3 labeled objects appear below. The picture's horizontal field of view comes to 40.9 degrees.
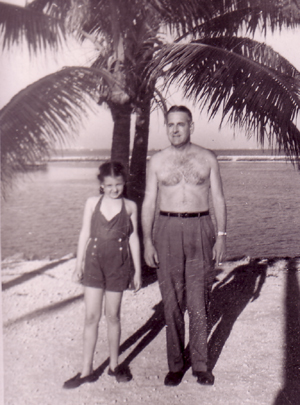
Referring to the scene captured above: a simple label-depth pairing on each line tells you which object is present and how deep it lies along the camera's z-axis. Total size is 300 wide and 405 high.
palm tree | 2.70
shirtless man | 2.78
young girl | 2.67
